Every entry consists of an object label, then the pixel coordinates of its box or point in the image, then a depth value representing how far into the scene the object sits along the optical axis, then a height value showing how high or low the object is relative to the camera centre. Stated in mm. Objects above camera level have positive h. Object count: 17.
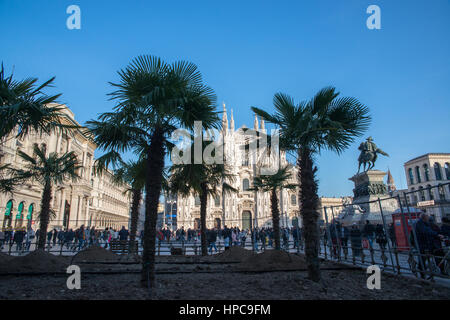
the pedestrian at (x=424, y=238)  6277 -364
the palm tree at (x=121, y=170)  7039 +1737
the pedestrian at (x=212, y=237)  16784 -521
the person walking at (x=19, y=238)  15356 -188
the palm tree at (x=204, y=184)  13197 +2275
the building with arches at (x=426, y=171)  45469 +8518
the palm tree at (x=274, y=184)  15064 +2425
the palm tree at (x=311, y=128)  6312 +2308
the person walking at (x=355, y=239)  9211 -491
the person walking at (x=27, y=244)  15783 -542
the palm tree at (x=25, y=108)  5379 +2489
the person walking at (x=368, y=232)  9586 -291
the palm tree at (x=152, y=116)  5980 +2602
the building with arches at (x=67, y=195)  25781 +5029
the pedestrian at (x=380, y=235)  9262 -415
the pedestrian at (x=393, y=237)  7597 -397
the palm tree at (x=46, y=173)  12844 +2787
